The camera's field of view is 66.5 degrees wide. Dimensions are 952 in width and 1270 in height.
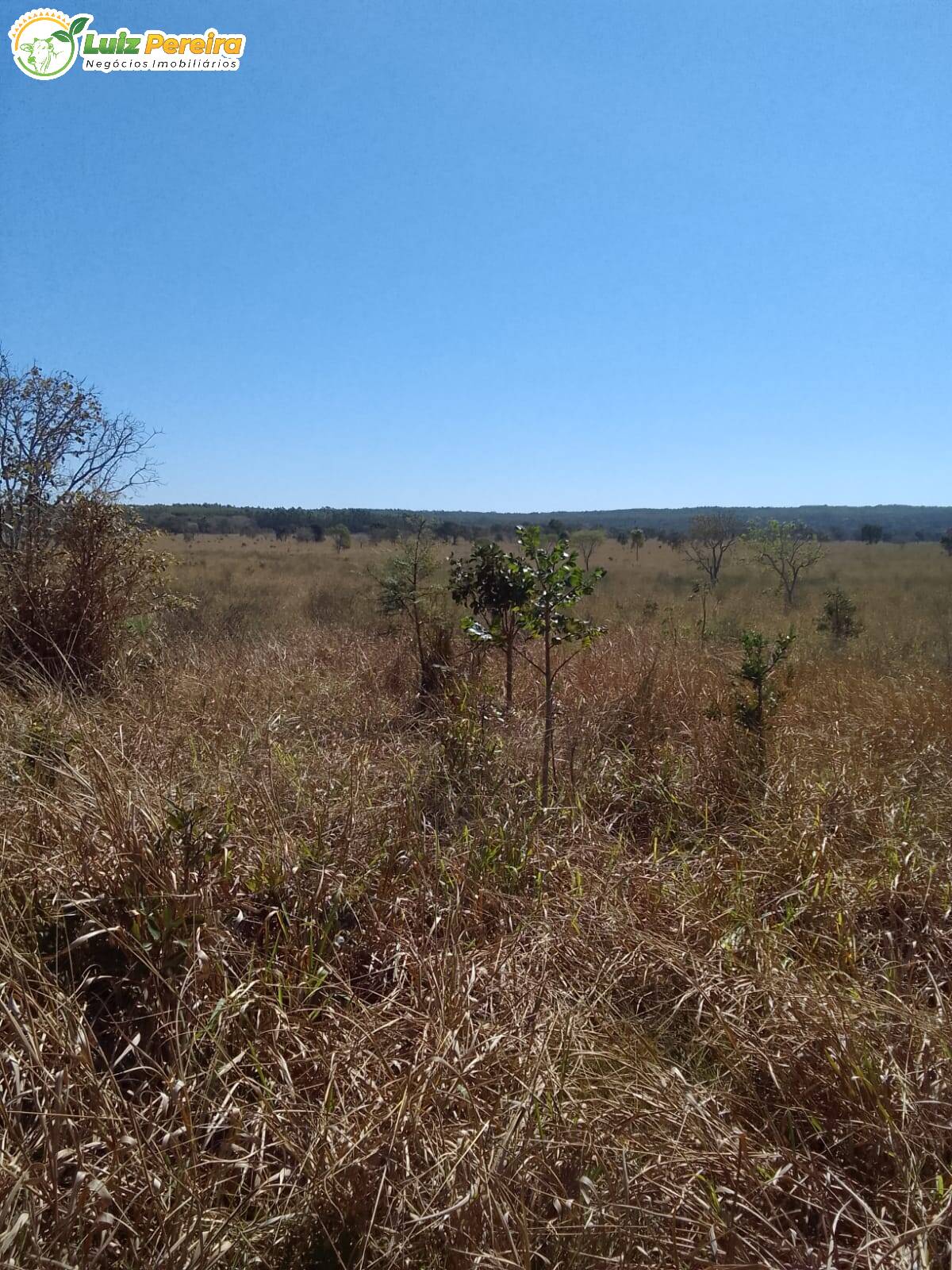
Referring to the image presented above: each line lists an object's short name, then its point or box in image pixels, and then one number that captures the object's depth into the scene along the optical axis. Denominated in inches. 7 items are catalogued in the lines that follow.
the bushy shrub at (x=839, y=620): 367.2
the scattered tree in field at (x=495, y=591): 184.9
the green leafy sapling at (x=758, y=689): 165.0
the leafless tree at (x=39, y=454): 255.9
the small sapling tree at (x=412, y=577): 282.5
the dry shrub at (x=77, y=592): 226.5
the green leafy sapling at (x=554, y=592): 171.6
